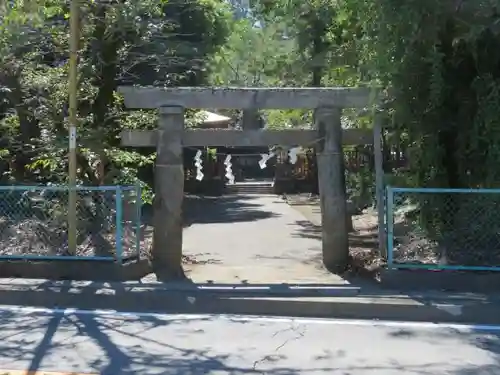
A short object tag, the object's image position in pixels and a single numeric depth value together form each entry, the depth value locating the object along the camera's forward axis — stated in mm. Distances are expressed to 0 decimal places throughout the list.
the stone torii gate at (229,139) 9047
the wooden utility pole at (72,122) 8805
